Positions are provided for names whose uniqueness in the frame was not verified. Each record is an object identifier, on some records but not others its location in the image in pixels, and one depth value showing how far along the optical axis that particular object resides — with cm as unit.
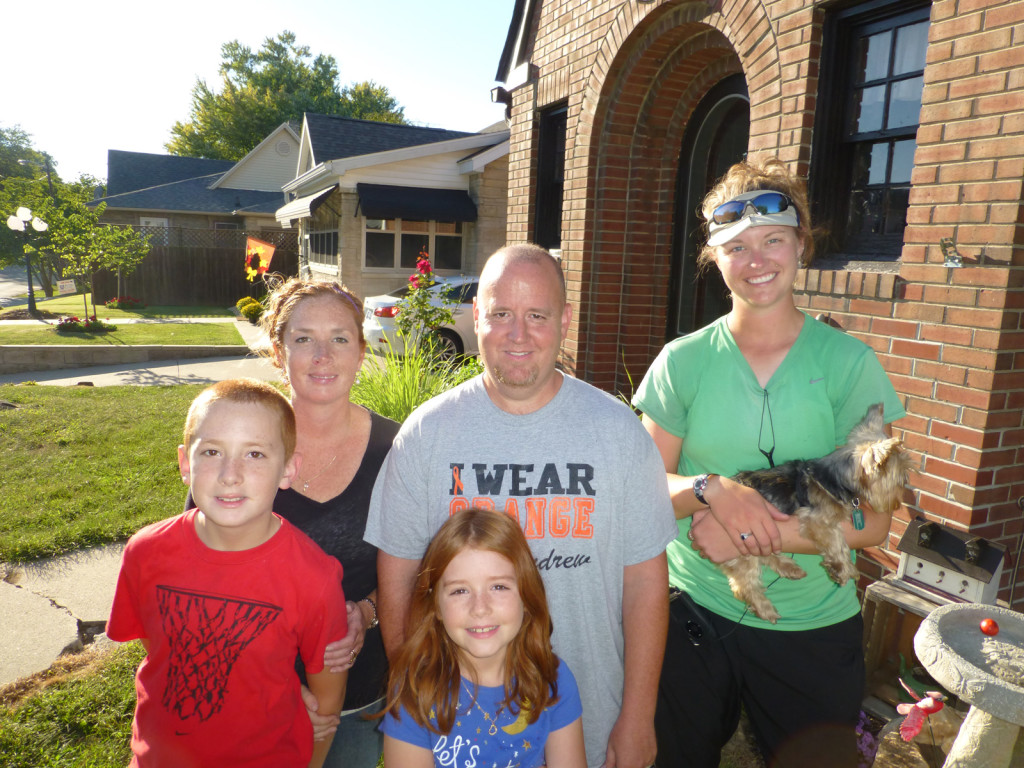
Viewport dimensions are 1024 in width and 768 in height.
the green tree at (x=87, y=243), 1756
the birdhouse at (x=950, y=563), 278
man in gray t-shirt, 190
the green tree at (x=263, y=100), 4938
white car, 1112
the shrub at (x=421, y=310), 838
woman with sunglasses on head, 209
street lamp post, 2041
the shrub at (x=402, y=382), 600
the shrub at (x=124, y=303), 2331
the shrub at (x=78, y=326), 1546
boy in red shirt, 185
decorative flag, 2205
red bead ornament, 203
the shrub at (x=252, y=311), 1959
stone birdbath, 181
